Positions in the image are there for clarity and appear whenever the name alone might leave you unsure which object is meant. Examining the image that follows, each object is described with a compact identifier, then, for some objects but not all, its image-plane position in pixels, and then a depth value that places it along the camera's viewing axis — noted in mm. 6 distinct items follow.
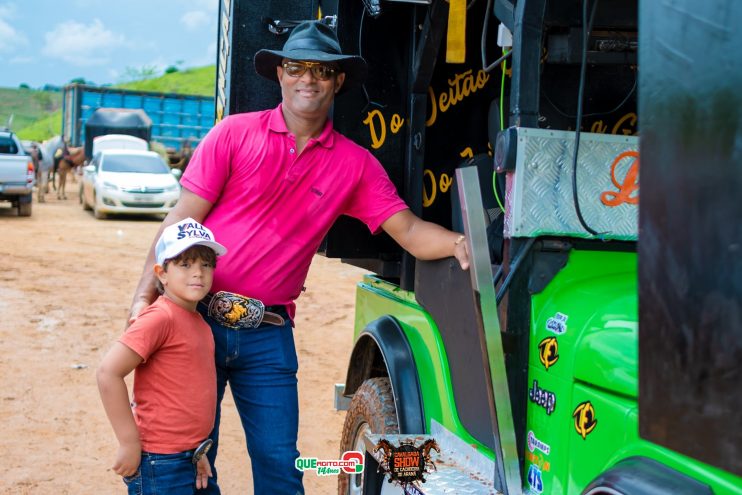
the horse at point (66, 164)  25281
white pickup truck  18400
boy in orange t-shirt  2980
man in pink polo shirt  3350
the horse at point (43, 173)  23891
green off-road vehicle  1317
